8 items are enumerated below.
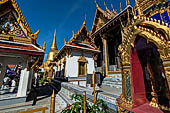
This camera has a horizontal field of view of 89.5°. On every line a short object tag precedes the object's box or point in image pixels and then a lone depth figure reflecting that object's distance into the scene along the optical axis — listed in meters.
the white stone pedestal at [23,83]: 4.98
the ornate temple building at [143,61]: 1.65
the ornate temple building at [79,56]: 9.28
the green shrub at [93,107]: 2.57
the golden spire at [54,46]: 37.63
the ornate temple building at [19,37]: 5.04
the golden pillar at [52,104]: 1.53
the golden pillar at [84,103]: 2.35
